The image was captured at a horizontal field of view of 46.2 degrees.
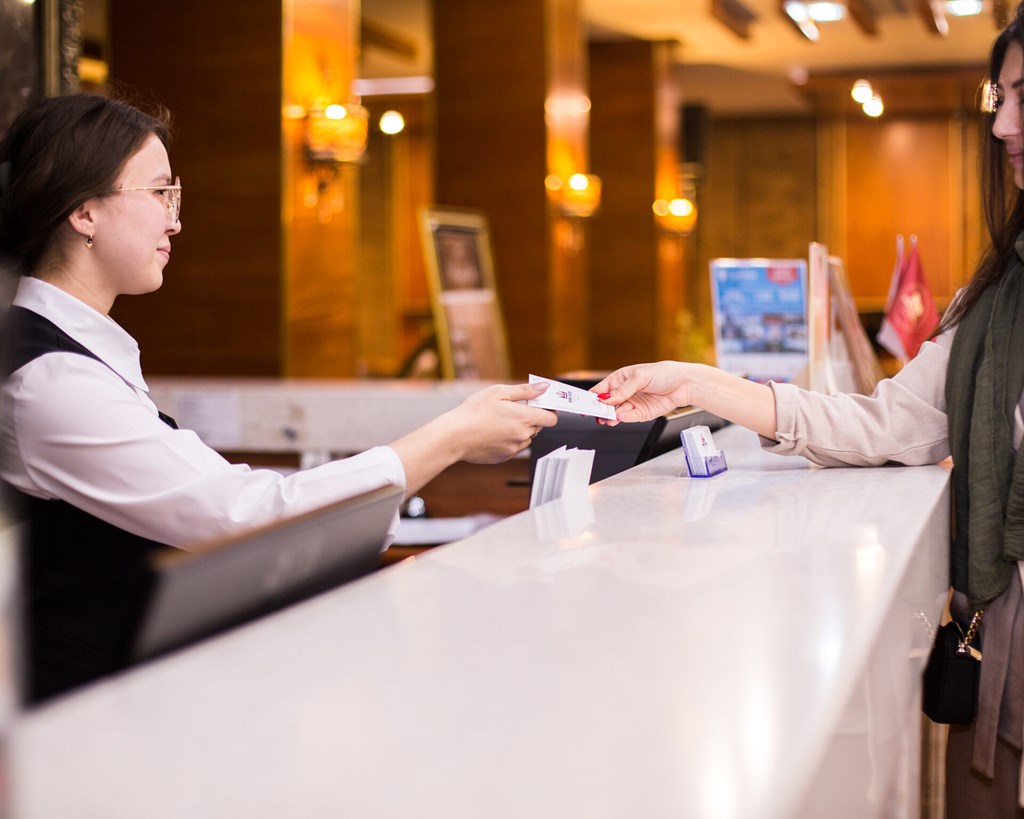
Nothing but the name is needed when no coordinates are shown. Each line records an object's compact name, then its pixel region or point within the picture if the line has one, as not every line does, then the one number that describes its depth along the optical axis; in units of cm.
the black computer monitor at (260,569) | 87
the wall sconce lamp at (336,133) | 657
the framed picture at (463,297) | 548
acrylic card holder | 185
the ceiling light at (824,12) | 970
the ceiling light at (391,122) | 1452
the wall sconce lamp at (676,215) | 1236
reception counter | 64
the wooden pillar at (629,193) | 1219
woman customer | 171
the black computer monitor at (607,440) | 224
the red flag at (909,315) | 279
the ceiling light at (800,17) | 938
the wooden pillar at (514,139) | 879
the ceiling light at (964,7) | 985
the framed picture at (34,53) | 284
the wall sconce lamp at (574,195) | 892
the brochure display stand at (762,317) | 319
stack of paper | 164
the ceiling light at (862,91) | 1347
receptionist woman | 154
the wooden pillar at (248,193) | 664
